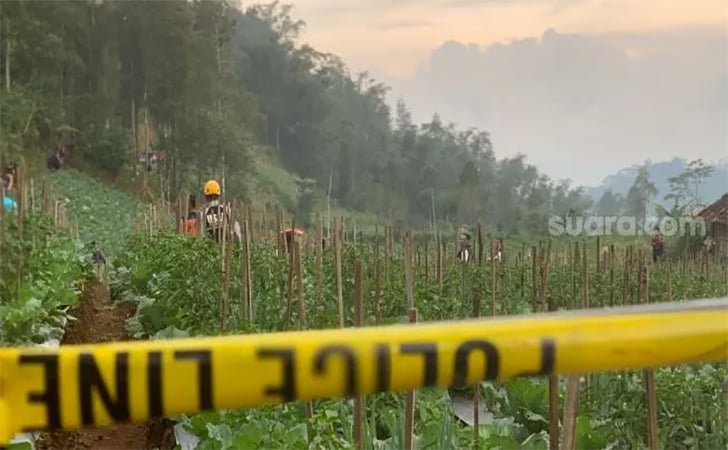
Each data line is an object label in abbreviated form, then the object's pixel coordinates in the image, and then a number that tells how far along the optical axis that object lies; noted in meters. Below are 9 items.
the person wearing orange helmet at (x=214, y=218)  16.52
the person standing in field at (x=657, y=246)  30.55
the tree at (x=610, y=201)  120.59
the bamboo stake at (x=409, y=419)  6.27
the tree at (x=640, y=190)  110.21
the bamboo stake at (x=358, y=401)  6.69
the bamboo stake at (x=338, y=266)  9.94
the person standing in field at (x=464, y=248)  18.08
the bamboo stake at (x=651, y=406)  6.29
